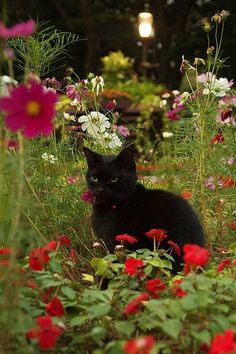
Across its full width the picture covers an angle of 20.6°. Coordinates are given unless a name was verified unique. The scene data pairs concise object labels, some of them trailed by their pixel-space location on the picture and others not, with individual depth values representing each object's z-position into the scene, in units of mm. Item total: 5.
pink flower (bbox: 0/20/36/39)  1713
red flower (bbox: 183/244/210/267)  1825
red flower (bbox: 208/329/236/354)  1565
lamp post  13151
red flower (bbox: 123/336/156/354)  1480
